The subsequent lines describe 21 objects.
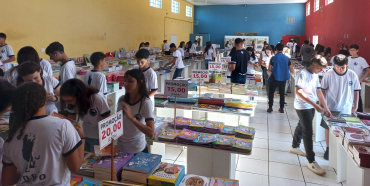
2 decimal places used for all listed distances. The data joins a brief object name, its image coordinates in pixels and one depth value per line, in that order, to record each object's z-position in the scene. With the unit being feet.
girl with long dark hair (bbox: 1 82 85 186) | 4.30
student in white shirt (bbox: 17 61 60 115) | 8.46
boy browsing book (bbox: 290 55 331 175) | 11.28
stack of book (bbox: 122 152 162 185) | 6.30
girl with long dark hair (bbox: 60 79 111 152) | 7.13
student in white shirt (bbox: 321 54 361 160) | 11.48
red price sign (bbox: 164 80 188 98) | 10.44
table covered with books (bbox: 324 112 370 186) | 7.65
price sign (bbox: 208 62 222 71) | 19.87
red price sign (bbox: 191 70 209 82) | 16.02
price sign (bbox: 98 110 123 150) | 5.65
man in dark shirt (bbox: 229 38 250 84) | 19.11
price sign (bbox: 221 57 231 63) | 24.88
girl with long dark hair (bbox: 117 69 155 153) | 7.86
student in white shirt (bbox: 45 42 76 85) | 11.32
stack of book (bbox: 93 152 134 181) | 6.44
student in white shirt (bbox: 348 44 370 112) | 18.99
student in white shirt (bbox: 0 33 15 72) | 20.12
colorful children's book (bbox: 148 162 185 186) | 6.15
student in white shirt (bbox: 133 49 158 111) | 12.30
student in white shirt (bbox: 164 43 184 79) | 25.03
